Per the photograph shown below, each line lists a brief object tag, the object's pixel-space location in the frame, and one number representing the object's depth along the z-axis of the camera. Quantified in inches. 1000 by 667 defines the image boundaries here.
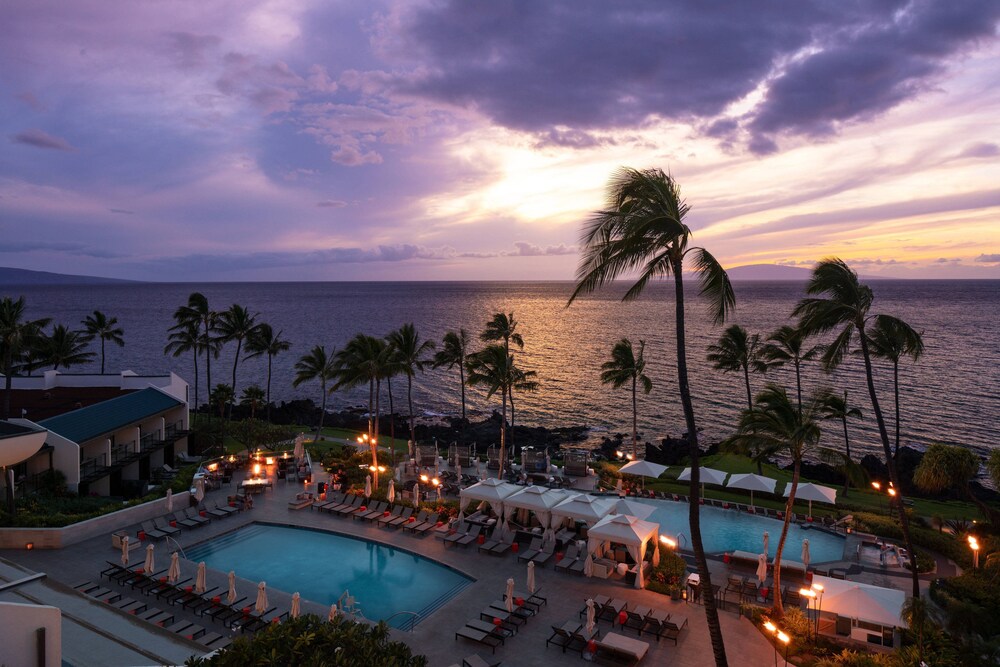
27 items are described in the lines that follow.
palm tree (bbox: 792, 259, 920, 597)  631.2
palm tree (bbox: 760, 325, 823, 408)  1261.1
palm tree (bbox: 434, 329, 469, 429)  1729.8
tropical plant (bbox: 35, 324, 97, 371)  1759.4
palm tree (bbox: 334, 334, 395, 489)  1219.2
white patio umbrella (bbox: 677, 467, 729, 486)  1093.8
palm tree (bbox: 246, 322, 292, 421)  1874.0
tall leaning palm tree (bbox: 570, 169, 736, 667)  434.0
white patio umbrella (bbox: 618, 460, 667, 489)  1159.1
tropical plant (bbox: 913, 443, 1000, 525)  789.9
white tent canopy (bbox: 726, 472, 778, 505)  1041.5
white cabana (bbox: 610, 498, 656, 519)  888.3
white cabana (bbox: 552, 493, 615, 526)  852.6
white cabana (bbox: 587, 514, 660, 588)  751.1
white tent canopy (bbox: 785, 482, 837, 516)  964.1
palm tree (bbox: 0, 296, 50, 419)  1107.9
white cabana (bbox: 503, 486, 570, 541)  876.6
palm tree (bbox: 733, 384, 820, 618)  610.2
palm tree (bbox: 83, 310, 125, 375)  2091.5
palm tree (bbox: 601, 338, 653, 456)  1465.3
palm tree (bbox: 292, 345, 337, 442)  1731.1
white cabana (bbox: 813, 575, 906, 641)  585.9
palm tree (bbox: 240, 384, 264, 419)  1769.9
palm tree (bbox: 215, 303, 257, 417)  1702.8
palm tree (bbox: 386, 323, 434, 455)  1314.0
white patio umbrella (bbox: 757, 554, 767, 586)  729.6
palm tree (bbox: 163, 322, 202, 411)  1653.5
